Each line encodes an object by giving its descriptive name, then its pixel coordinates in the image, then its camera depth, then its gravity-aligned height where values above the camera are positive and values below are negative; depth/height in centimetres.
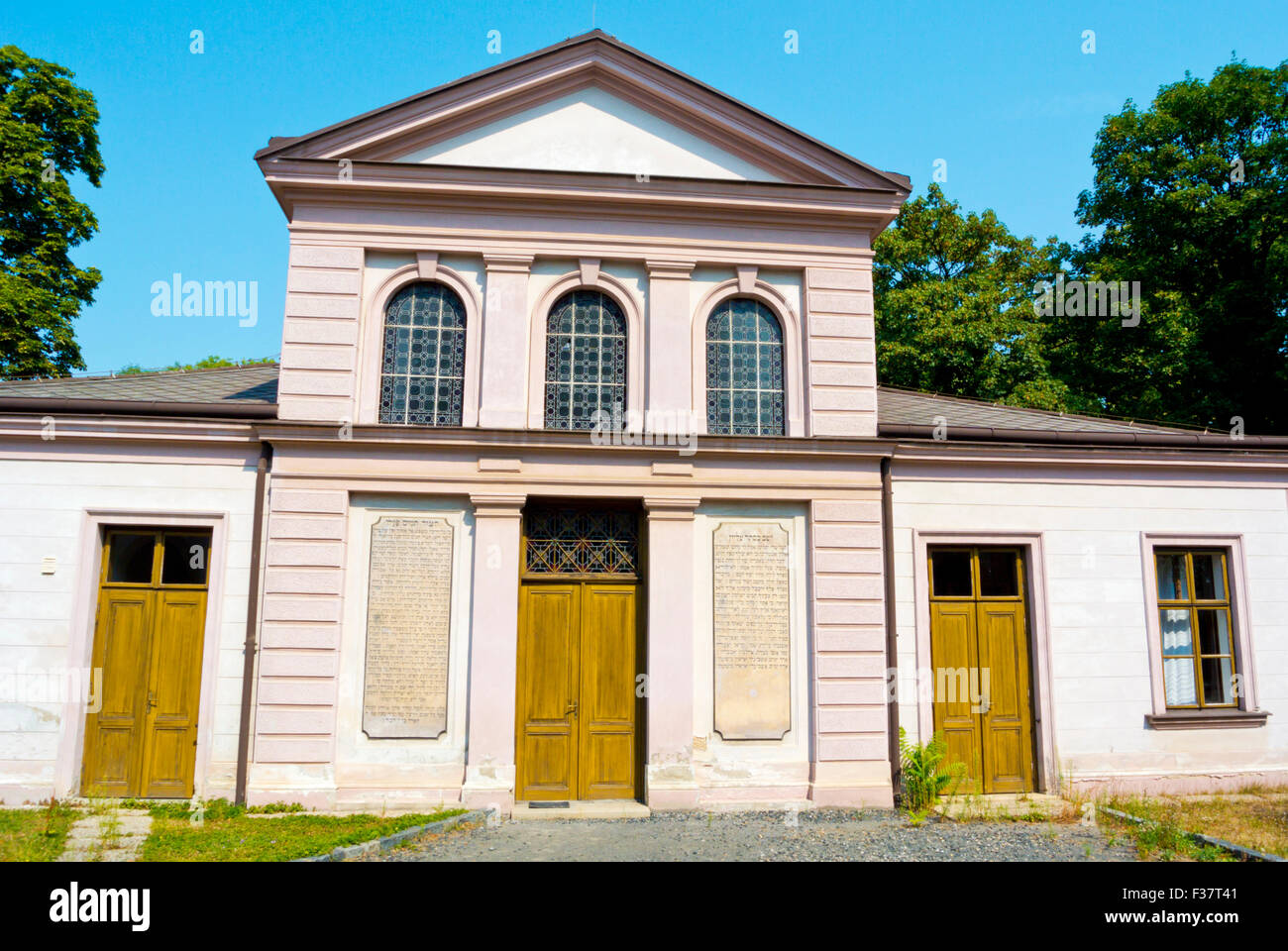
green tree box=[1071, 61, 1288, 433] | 2075 +898
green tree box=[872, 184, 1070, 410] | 2208 +807
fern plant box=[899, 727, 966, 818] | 983 -170
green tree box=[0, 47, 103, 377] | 1955 +922
